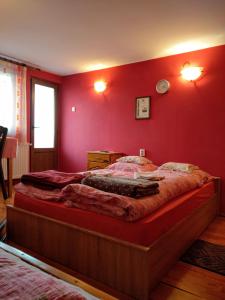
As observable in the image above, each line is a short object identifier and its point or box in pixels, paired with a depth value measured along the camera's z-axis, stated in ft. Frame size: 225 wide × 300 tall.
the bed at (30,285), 2.20
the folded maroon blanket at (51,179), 6.67
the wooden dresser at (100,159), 12.57
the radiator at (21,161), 13.71
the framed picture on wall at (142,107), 12.49
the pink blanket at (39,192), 6.24
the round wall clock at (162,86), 11.79
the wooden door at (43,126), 14.87
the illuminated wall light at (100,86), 14.03
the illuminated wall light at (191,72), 10.78
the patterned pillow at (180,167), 9.80
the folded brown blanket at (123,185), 5.53
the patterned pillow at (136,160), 11.57
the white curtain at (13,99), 12.84
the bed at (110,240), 4.70
